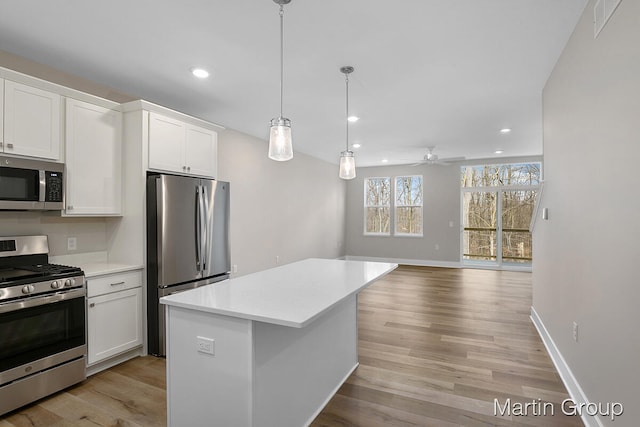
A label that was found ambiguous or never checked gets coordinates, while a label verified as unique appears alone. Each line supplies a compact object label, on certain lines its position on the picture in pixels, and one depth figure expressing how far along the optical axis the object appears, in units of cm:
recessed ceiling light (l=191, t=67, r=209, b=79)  297
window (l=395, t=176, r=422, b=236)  852
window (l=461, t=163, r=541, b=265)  749
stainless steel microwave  239
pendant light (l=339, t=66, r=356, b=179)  295
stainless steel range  219
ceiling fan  622
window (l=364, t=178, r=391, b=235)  888
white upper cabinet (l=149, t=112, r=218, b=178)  321
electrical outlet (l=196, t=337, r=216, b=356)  164
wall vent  174
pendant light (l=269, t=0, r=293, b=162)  212
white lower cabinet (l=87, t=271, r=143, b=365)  270
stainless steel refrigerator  309
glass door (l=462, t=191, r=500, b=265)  777
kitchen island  157
